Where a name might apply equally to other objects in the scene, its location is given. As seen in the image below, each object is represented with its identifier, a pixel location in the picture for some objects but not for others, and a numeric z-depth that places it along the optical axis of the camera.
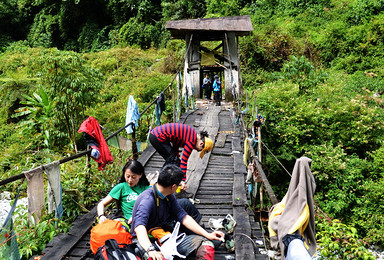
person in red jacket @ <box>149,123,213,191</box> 4.65
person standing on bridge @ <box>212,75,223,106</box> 12.91
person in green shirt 3.56
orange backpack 2.87
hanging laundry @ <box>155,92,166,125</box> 8.45
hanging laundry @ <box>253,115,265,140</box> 6.50
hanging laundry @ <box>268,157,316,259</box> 2.57
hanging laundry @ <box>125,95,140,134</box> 6.64
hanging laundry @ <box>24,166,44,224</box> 3.33
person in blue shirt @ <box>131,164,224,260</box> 2.76
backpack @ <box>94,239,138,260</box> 2.56
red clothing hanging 4.69
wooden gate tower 13.05
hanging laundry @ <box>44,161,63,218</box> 3.69
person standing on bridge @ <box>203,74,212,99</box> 14.30
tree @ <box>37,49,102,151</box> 8.98
